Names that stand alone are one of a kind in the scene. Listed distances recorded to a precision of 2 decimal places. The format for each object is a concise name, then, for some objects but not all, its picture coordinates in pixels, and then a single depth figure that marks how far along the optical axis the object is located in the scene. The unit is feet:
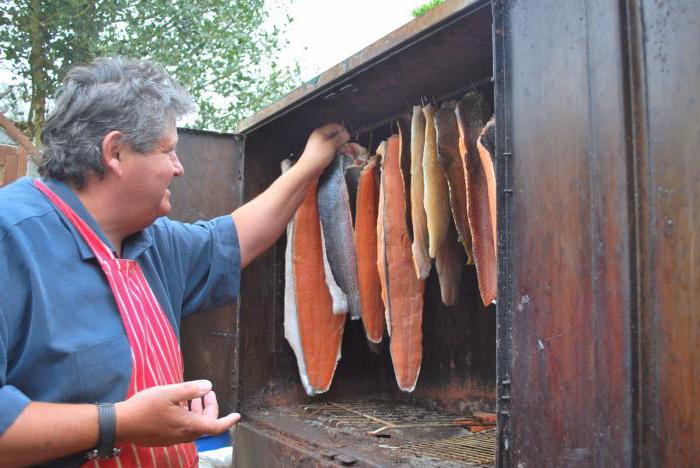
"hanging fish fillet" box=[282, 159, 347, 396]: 11.04
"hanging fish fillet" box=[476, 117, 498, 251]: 6.72
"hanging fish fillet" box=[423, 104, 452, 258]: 8.63
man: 5.41
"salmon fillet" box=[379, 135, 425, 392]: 9.44
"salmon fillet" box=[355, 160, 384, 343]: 10.28
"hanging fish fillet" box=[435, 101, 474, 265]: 8.29
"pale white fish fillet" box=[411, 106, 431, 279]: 8.86
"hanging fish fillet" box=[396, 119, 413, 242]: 9.43
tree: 25.84
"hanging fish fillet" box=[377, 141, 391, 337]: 9.46
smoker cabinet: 4.21
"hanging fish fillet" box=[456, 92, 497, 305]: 7.73
